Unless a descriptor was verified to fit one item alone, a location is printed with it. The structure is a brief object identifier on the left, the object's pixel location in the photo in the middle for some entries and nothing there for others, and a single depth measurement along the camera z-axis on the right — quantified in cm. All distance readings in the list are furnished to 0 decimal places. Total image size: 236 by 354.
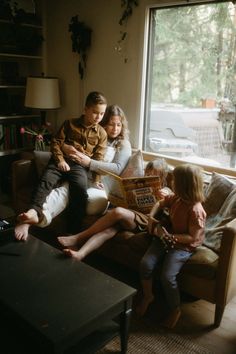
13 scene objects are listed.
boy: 261
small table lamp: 361
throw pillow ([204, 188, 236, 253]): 211
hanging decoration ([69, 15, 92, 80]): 351
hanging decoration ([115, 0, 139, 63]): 316
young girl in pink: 196
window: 277
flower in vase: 344
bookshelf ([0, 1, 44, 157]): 370
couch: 191
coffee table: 135
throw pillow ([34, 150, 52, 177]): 304
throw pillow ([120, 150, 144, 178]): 278
